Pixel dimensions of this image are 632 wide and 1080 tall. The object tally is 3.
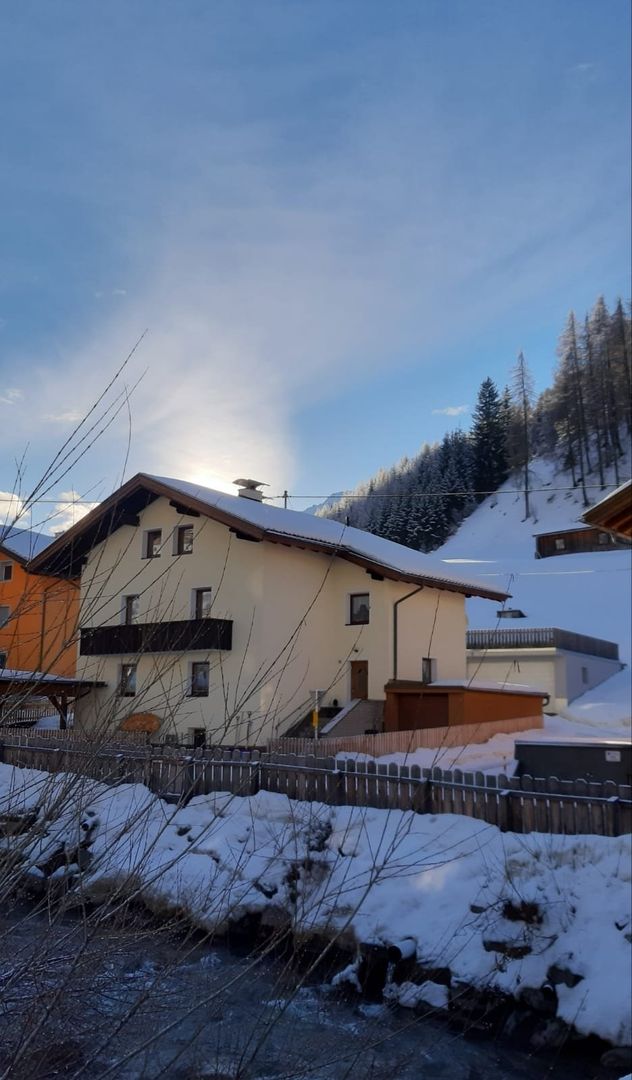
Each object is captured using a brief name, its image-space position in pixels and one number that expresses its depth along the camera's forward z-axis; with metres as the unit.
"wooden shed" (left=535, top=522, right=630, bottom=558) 64.69
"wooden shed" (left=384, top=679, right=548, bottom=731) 24.97
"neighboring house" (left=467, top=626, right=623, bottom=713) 36.72
